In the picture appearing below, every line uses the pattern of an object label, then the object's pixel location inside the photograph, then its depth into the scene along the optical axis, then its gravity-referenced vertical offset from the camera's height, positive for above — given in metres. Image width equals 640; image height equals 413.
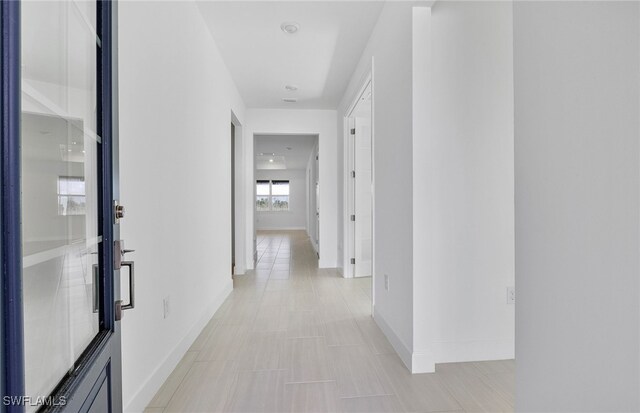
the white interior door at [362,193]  4.52 +0.17
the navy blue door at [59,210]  0.57 -0.01
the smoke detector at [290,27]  2.78 +1.53
